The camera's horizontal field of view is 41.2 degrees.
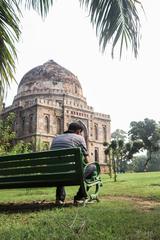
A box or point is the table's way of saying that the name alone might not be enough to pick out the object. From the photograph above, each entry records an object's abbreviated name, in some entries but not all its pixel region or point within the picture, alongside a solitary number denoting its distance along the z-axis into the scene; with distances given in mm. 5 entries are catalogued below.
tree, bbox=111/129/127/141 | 33259
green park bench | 2438
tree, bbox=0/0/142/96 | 2171
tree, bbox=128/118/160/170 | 29055
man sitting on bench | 2648
